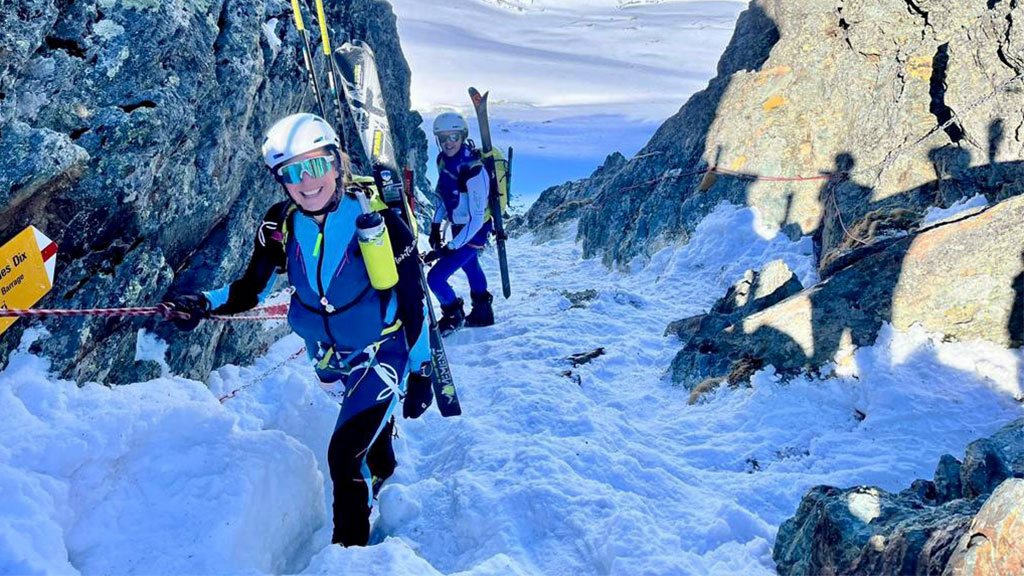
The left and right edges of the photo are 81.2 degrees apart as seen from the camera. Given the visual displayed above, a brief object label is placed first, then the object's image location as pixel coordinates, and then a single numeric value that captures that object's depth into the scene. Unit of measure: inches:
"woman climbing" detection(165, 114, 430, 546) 155.3
